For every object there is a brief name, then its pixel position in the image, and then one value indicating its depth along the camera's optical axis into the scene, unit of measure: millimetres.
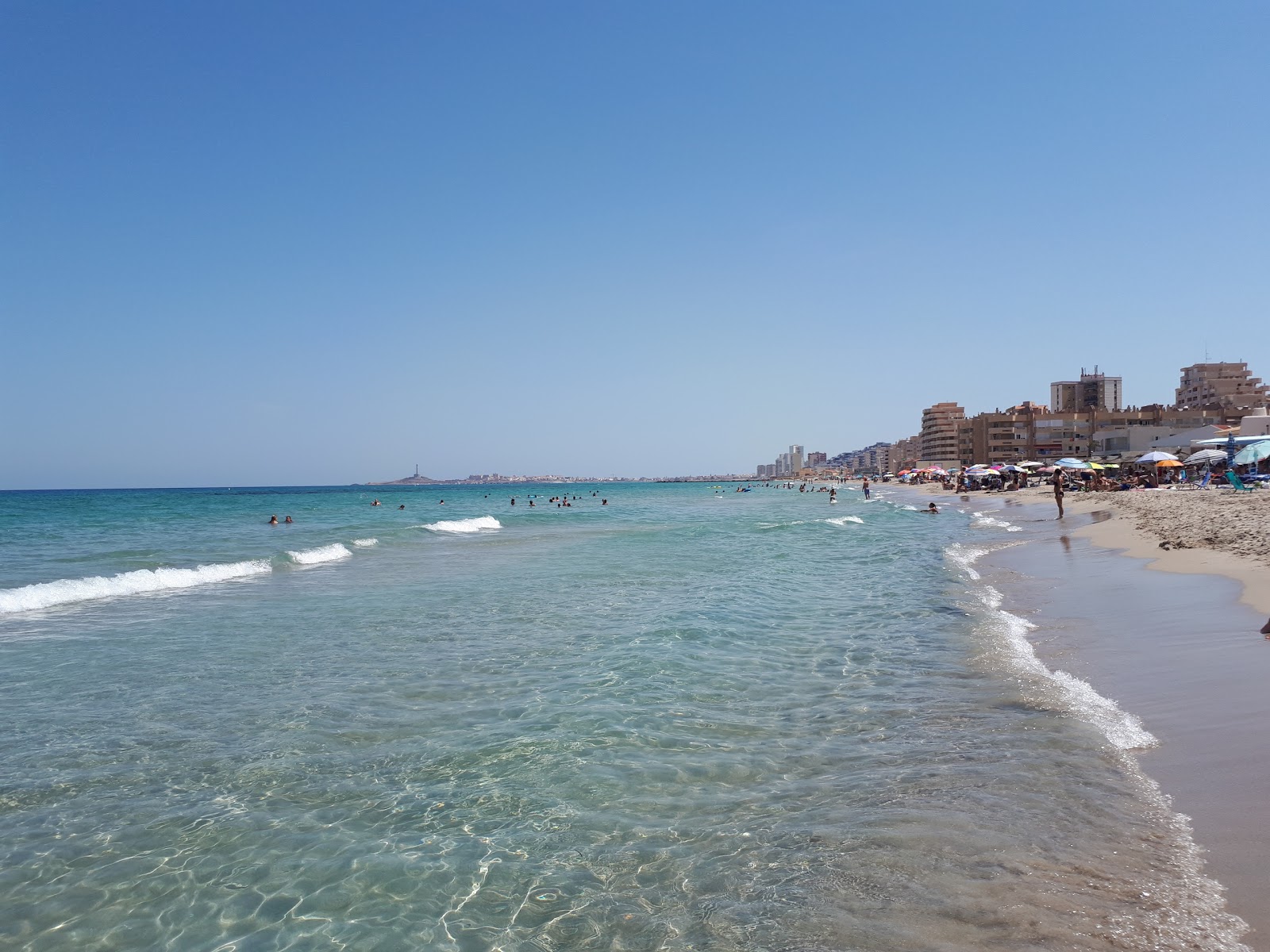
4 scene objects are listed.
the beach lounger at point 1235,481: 34666
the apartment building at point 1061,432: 92938
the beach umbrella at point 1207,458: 46719
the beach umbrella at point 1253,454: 30200
